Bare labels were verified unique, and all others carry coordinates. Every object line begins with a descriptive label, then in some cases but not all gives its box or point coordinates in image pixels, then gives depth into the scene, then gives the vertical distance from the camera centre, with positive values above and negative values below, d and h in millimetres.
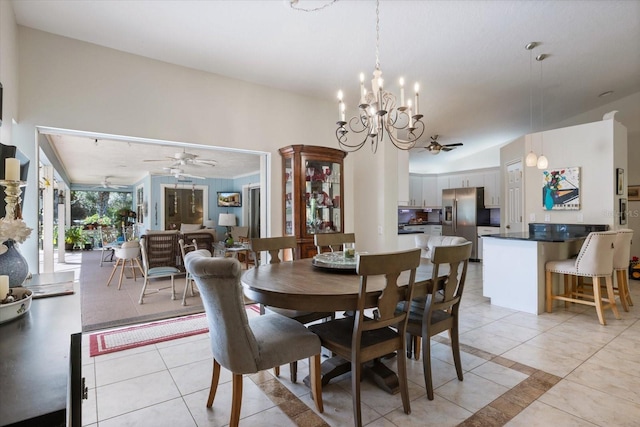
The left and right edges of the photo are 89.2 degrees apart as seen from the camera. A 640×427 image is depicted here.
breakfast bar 3688 -634
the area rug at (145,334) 2848 -1154
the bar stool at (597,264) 3350 -561
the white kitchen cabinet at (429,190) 8773 +611
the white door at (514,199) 5727 +241
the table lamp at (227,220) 9407 -179
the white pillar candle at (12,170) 1506 +216
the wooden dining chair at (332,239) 3199 -264
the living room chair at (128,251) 5258 -606
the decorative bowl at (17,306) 1162 -340
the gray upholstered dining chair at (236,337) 1571 -695
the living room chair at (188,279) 4085 -832
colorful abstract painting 4770 +347
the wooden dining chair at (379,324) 1701 -622
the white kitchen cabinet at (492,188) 7387 +545
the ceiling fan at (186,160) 5769 +1034
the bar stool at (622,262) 3688 -586
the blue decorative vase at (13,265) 1474 -236
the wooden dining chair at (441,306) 2027 -622
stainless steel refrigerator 7484 +4
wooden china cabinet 4125 +285
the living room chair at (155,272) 4273 -773
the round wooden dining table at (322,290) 1723 -423
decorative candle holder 1502 +96
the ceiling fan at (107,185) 10480 +1051
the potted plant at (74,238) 10164 -734
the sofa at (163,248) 5215 -552
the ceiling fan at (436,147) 5965 +1222
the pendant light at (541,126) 3892 +1738
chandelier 2316 +779
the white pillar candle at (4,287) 1211 -271
